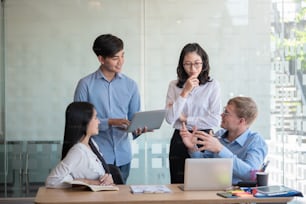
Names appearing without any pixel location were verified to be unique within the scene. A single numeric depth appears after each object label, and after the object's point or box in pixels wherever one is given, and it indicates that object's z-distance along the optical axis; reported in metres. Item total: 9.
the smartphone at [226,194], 3.10
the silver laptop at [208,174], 3.27
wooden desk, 3.01
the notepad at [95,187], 3.25
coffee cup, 3.33
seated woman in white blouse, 3.38
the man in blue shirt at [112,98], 4.43
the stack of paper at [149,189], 3.24
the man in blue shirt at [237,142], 3.45
